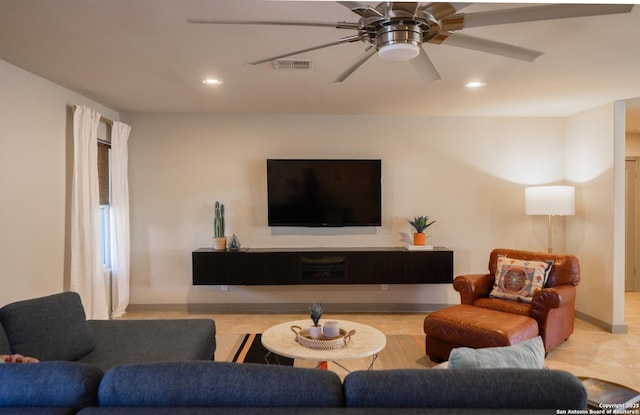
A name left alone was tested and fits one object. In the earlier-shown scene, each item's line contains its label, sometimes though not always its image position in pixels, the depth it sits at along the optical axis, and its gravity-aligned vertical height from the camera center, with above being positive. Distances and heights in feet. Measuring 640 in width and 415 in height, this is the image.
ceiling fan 5.11 +2.44
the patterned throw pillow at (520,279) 11.75 -2.36
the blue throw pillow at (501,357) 4.66 -1.88
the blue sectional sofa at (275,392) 4.00 -1.93
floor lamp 14.20 +0.00
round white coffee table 7.68 -2.93
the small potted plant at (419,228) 15.44 -1.06
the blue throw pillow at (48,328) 6.98 -2.31
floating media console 14.82 -2.43
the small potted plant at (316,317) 8.41 -2.52
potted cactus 15.23 -1.06
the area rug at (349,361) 10.73 -4.40
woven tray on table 8.04 -2.84
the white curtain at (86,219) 12.09 -0.52
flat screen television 15.65 +0.35
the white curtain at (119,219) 14.67 -0.66
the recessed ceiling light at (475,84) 11.66 +3.43
